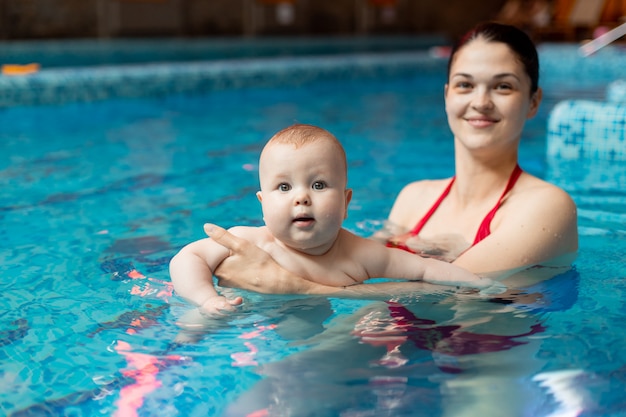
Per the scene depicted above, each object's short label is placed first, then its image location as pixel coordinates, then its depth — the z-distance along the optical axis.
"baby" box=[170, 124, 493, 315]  2.34
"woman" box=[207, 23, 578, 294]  2.94
